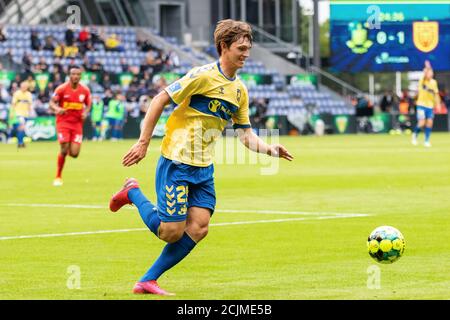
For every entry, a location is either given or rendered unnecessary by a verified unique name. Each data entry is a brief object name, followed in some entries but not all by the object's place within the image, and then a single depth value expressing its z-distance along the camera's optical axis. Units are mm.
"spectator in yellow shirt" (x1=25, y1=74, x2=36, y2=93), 49791
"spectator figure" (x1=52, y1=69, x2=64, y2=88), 51741
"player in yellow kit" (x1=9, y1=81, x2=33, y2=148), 42469
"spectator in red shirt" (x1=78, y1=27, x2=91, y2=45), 56750
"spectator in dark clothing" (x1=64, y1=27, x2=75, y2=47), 55906
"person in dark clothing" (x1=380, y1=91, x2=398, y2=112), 63844
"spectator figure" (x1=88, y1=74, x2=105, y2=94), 53781
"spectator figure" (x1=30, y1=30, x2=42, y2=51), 54781
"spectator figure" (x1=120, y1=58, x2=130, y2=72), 56500
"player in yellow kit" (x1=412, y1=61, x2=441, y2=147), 40656
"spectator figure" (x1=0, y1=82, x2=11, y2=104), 49938
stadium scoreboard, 59031
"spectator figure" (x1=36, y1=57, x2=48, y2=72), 51969
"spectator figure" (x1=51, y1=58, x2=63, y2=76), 52200
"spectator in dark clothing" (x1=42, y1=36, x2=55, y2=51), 55125
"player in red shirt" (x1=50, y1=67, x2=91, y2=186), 23828
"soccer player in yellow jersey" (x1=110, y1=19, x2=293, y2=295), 9891
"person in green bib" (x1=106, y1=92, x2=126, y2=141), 51556
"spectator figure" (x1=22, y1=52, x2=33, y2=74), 52531
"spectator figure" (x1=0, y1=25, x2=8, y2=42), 53588
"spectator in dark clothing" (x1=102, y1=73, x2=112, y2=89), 54406
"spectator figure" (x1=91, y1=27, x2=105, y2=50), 57688
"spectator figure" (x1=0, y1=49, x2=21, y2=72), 53594
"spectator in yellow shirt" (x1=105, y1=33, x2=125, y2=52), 58062
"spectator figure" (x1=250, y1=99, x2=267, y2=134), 56338
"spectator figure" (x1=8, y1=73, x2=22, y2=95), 49719
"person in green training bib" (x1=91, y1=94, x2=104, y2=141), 51219
